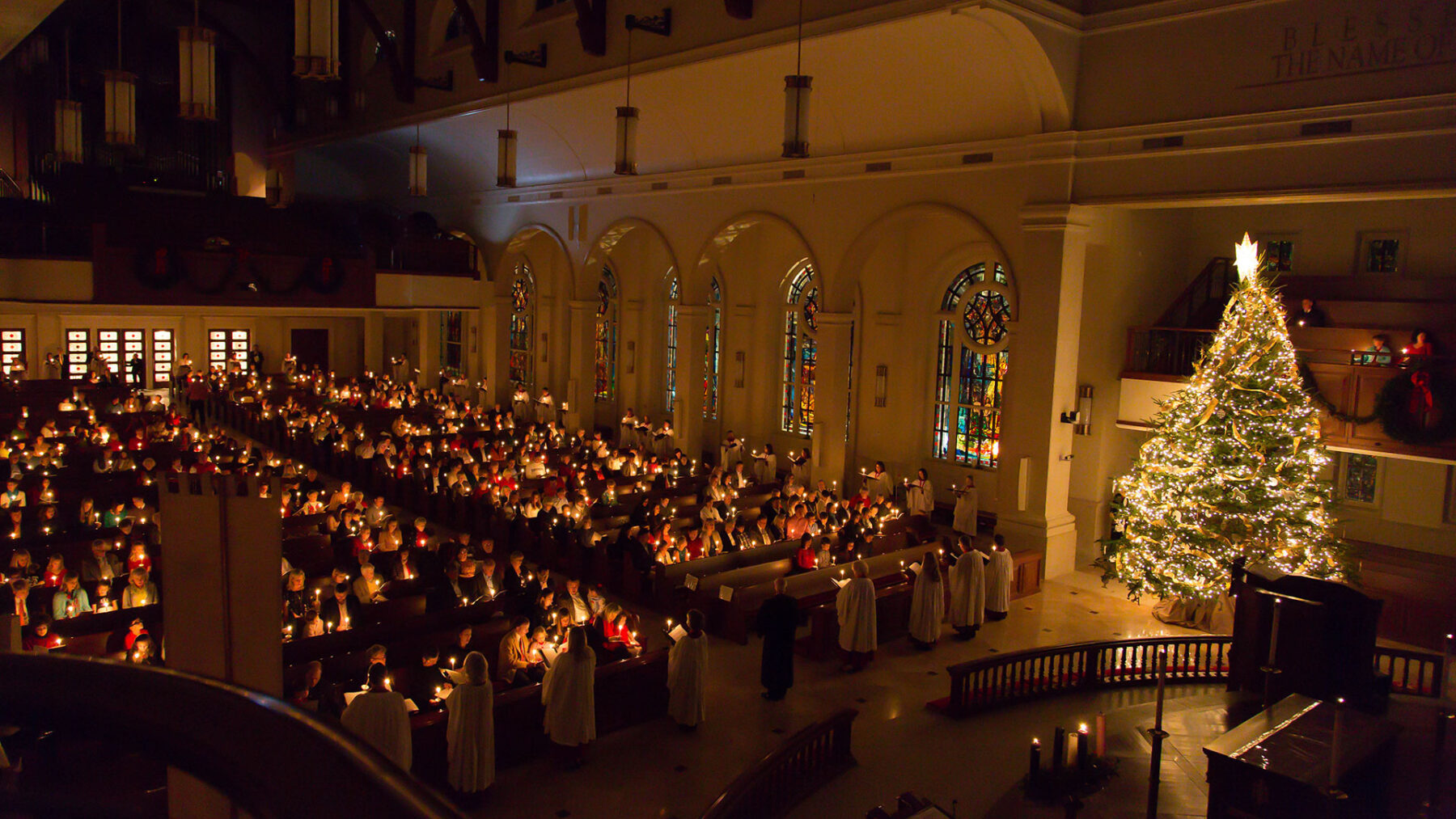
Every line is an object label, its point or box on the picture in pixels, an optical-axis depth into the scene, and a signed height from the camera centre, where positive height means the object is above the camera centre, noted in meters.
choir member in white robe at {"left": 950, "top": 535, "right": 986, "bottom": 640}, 11.98 -3.05
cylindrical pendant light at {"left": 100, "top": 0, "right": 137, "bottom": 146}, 10.23 +2.17
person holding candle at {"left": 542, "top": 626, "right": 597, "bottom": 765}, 8.41 -3.17
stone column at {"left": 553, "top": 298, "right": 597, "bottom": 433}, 24.19 -0.92
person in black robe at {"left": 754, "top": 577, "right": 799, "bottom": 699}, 9.84 -3.06
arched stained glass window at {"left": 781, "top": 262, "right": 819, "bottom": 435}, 21.53 -0.26
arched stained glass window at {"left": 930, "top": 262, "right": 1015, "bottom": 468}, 18.11 -0.41
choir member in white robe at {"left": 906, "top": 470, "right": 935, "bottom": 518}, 17.08 -2.68
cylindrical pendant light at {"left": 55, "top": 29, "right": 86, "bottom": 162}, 13.66 +2.56
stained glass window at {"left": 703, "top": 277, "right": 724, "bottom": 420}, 23.41 -0.25
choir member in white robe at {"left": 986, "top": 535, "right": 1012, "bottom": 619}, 12.55 -3.03
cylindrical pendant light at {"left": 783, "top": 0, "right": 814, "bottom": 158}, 10.16 +2.35
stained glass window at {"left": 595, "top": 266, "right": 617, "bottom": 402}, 26.75 -0.10
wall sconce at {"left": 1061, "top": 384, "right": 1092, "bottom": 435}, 14.57 -1.00
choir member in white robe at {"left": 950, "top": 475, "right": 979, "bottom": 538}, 16.42 -2.79
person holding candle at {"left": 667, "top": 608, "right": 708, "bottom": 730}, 9.12 -3.22
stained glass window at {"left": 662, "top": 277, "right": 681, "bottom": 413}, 24.00 -0.21
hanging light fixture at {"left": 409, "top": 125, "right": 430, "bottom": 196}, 16.11 +2.59
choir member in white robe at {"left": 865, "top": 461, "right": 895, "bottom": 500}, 17.42 -2.56
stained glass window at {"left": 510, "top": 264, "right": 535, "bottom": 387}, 28.67 +0.16
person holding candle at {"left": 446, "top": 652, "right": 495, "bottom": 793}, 7.86 -3.25
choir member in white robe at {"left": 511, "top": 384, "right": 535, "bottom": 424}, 25.62 -2.02
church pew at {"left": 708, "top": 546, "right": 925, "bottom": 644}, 11.74 -3.19
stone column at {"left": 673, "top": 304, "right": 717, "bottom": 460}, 21.30 -0.91
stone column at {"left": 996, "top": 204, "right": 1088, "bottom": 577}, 14.34 -0.54
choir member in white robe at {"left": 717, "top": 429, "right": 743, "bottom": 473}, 20.53 -2.48
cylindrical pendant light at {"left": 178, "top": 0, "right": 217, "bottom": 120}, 7.82 +2.01
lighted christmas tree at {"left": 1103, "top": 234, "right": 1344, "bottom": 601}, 11.01 -1.24
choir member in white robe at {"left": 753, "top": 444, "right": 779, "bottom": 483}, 19.83 -2.61
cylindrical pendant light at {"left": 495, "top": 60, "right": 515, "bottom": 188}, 14.14 +2.48
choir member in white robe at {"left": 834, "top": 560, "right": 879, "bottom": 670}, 10.72 -3.05
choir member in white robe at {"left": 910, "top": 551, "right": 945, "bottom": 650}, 11.53 -3.10
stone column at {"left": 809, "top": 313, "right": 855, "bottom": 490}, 18.23 -0.98
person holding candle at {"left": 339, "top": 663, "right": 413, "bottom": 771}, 7.29 -2.98
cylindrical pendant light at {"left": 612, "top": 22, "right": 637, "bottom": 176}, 12.06 +2.40
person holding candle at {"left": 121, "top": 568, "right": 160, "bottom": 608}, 10.39 -2.97
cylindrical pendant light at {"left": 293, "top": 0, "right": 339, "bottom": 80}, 6.48 +1.91
